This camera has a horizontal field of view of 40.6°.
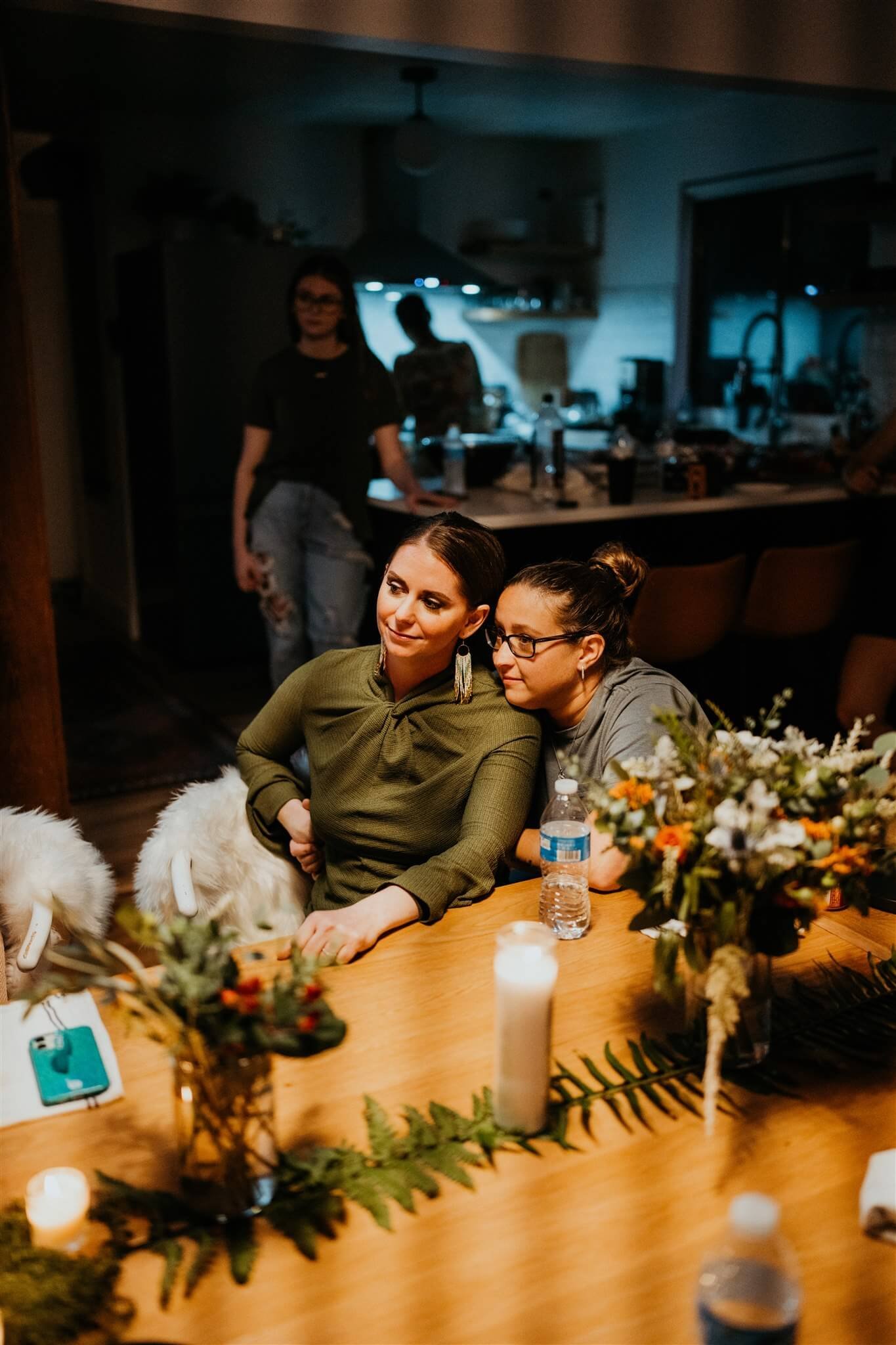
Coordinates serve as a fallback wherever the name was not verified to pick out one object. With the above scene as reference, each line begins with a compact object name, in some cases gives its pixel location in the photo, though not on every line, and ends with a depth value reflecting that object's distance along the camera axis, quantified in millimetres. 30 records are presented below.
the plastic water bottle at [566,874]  1549
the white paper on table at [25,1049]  1264
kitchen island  3898
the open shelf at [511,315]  7480
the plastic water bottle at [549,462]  4180
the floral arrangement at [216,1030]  1014
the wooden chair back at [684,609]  3715
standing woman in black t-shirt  3891
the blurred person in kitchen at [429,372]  5523
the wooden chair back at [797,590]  3951
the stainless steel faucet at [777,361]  6523
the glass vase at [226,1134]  1041
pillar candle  1179
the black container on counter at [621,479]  4027
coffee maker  7156
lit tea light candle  1041
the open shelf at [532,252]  7387
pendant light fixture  5441
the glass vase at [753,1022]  1271
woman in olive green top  1815
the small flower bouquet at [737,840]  1152
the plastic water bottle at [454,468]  4145
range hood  6363
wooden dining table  998
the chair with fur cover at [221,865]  1816
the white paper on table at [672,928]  1505
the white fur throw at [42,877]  1796
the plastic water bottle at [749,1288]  858
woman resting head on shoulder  1808
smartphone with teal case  1277
